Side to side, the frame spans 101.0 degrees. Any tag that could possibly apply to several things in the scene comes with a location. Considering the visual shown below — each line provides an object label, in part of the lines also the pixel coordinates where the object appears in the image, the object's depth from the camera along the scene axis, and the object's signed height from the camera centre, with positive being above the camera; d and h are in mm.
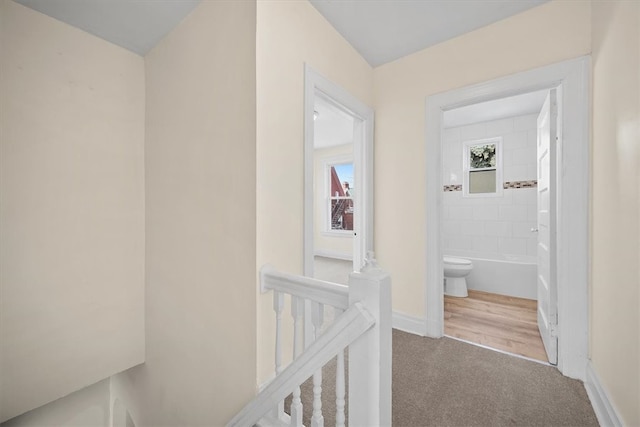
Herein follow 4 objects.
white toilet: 3250 -824
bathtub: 3211 -854
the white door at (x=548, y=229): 1787 -143
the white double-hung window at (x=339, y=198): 5551 +261
